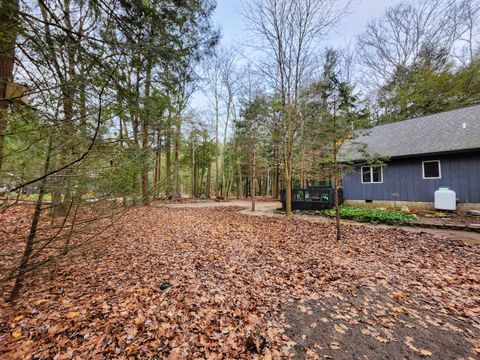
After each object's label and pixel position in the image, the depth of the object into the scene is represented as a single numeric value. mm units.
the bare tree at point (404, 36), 14516
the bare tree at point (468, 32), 13398
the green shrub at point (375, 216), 7086
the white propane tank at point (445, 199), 8207
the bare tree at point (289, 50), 7809
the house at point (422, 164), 8414
